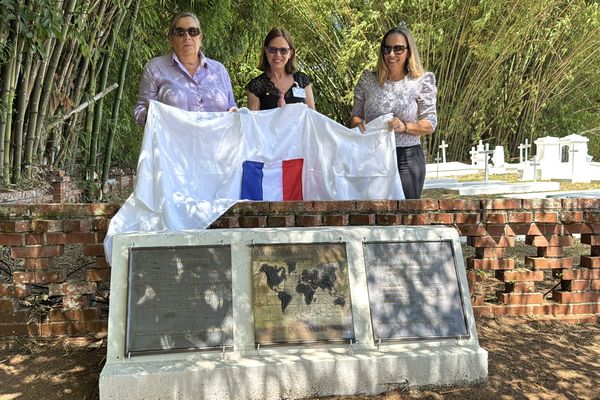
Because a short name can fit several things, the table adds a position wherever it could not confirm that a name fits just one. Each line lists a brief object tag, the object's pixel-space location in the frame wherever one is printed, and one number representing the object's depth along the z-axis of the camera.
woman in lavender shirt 3.36
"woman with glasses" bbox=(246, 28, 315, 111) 3.56
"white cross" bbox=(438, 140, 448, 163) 15.82
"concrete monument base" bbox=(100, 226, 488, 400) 2.52
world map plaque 2.68
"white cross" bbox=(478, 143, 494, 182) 12.37
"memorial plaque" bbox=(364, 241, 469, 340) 2.76
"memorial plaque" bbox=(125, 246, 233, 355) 2.58
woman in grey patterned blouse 3.43
